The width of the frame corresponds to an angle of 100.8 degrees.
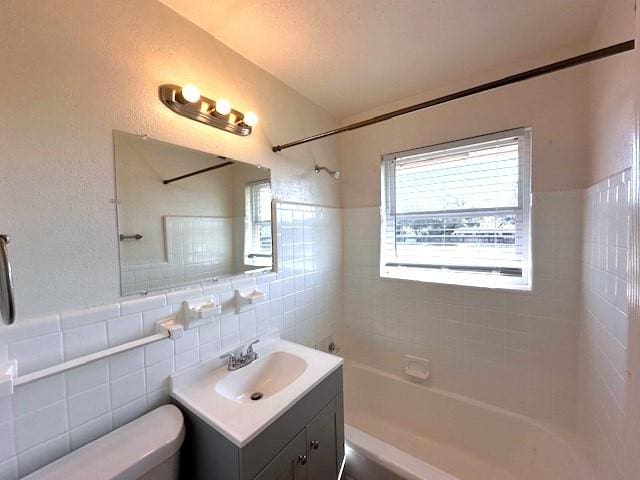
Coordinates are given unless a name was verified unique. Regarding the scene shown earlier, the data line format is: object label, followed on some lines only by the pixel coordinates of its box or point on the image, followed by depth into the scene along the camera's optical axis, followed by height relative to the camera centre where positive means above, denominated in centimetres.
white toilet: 75 -67
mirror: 102 +9
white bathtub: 136 -127
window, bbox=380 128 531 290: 165 +12
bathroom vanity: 90 -72
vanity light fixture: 111 +58
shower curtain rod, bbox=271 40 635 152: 80 +55
